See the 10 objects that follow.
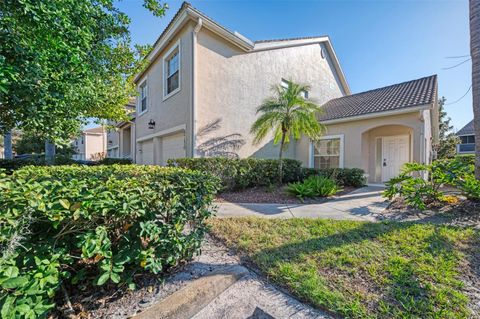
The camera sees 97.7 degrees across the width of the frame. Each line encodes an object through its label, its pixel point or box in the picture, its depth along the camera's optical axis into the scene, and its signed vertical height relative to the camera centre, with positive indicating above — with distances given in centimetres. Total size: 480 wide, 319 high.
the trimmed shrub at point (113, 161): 1387 -1
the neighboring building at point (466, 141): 2412 +248
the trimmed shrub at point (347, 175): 866 -57
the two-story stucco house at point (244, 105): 827 +257
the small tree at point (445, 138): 2077 +256
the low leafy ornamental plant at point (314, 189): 669 -88
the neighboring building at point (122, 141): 1516 +187
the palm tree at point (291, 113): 742 +172
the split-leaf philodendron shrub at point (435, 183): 490 -51
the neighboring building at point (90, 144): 3272 +275
